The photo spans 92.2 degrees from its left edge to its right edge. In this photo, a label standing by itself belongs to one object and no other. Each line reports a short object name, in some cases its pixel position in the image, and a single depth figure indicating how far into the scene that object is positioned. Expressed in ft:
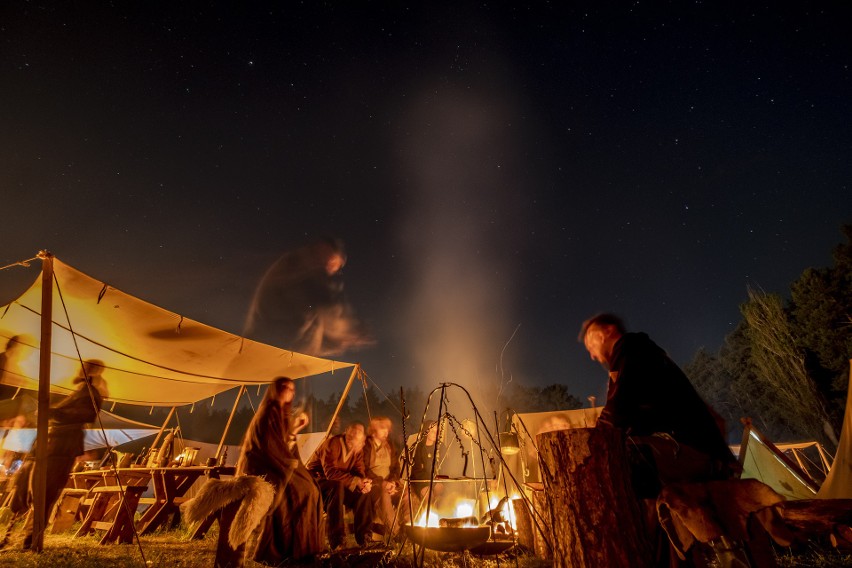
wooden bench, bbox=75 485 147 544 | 15.51
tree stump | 6.61
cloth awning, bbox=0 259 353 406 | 16.12
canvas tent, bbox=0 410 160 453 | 33.68
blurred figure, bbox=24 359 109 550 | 15.43
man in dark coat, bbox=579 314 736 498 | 7.21
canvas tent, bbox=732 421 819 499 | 20.81
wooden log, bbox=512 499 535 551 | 15.81
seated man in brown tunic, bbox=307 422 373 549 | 16.66
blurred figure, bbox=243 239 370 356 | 35.68
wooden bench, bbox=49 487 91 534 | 19.57
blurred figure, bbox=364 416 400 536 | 18.17
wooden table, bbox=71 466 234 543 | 15.67
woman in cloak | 12.59
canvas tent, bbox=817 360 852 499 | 15.81
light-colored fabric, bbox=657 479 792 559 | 5.96
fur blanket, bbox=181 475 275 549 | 11.11
